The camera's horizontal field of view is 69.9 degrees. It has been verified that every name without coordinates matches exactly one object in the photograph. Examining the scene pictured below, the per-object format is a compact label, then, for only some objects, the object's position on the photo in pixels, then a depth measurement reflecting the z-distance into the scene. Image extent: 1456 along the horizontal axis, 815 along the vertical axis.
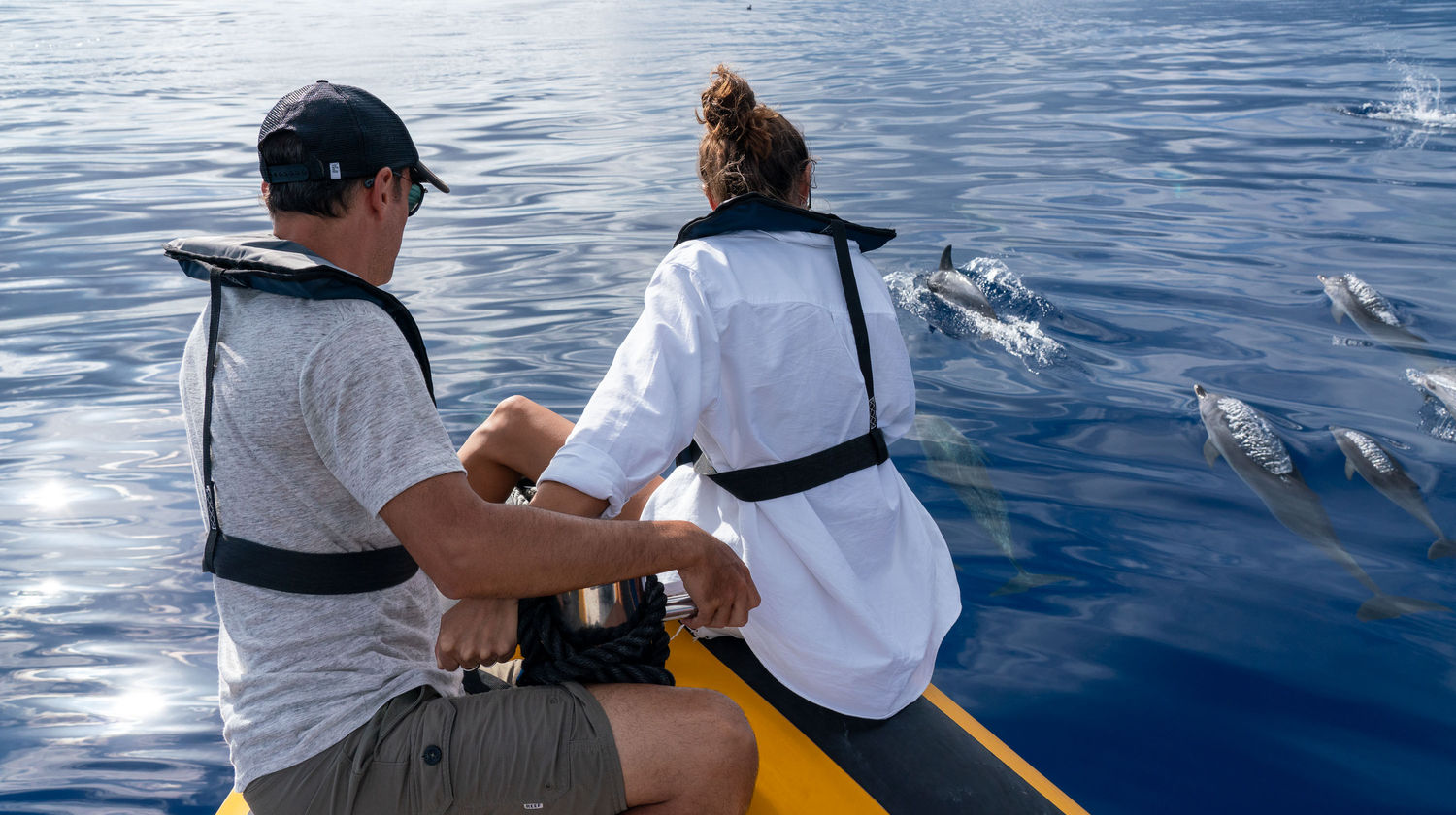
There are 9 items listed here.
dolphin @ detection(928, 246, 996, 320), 8.32
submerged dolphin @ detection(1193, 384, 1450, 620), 4.56
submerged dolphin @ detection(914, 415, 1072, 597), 5.29
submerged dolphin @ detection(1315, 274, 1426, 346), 7.77
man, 1.94
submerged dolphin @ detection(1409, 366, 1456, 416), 6.16
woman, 2.48
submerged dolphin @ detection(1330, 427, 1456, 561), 5.16
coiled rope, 2.22
